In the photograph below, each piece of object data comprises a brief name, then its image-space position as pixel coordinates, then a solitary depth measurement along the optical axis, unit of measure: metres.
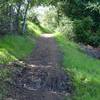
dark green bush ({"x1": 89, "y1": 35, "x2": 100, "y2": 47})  16.97
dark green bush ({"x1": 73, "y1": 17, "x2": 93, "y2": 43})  17.39
